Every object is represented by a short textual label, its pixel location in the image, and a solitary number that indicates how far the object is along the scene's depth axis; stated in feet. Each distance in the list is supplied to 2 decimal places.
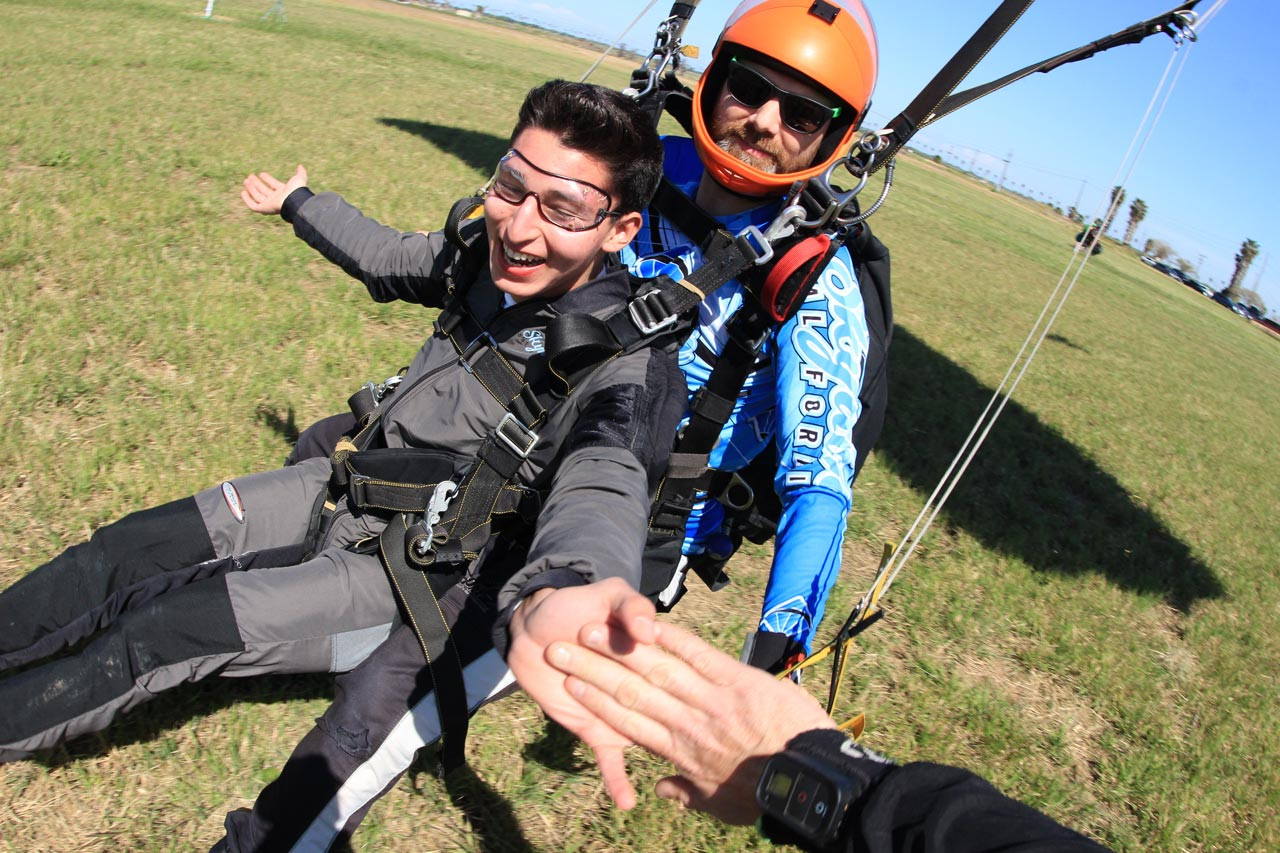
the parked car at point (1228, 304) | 120.26
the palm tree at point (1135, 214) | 153.28
